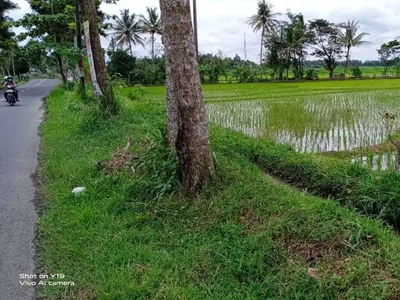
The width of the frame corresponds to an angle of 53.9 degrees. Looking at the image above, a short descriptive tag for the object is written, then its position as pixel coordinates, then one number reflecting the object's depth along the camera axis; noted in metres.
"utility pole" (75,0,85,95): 12.15
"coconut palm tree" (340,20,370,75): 39.44
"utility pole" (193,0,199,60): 17.65
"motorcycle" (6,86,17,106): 16.33
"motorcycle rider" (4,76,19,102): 16.53
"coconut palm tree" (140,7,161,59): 38.81
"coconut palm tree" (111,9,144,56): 40.88
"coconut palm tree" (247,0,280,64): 38.72
